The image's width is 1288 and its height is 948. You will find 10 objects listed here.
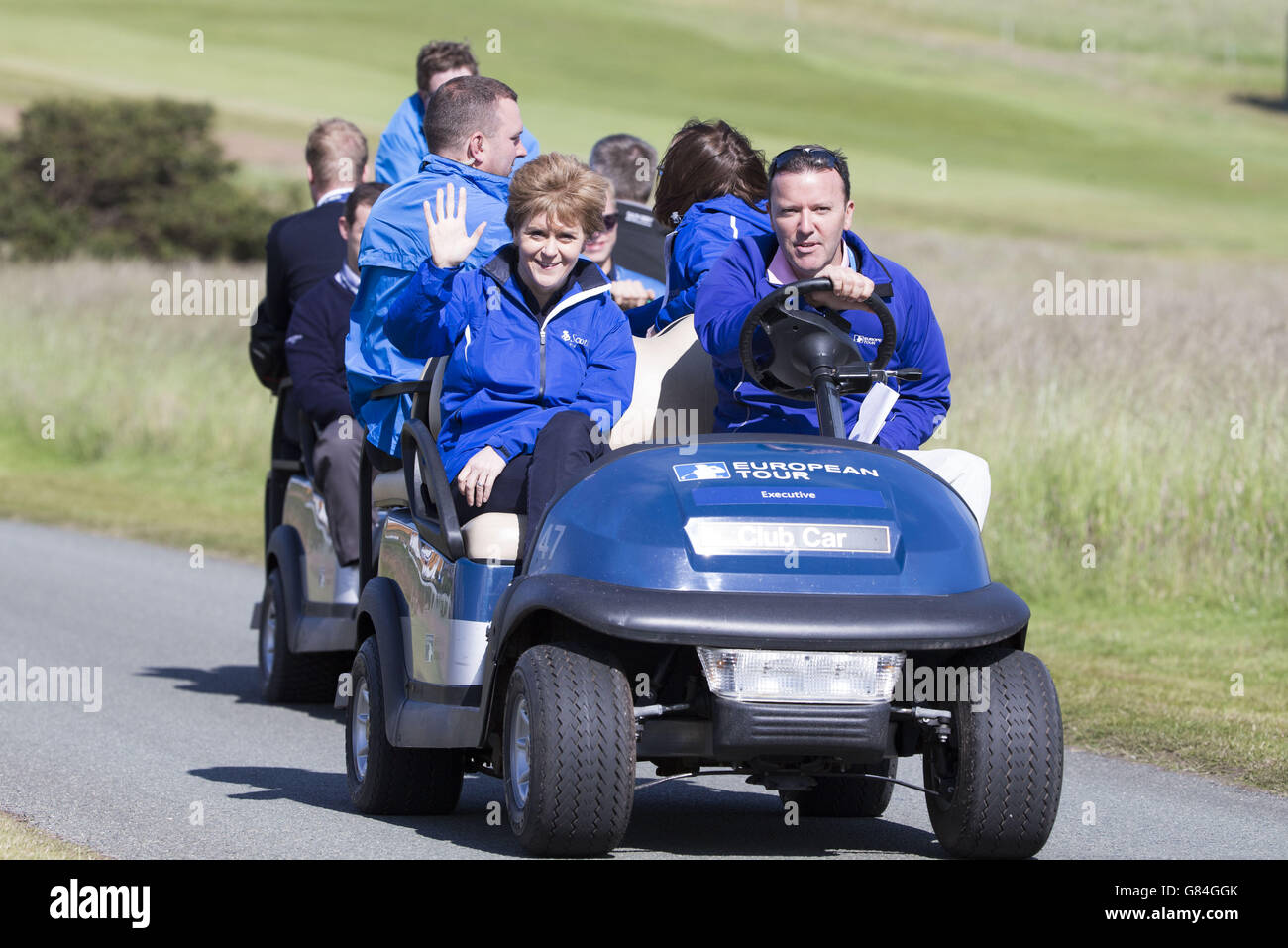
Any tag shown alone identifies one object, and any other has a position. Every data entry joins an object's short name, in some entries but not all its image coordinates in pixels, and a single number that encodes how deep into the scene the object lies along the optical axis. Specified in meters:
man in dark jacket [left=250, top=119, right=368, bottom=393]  19.09
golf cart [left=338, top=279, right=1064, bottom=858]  10.13
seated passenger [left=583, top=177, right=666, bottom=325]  16.45
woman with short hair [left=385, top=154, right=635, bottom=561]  11.93
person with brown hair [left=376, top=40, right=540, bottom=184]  18.92
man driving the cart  11.91
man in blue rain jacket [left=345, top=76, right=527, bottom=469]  13.67
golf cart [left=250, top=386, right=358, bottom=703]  17.25
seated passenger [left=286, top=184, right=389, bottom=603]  17.00
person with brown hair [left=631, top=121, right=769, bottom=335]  14.12
